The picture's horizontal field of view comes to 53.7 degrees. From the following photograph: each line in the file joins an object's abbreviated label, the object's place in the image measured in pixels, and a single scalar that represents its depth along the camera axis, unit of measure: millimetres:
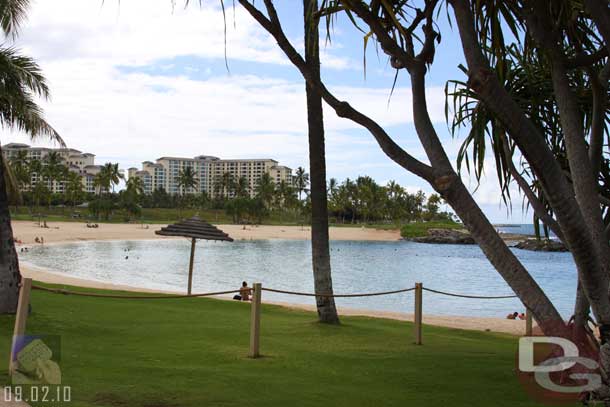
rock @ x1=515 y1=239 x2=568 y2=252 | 88000
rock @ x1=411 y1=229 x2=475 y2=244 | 106500
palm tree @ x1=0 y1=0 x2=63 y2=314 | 9062
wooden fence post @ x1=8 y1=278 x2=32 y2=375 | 5855
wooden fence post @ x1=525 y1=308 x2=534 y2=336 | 10305
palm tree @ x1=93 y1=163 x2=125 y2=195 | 105000
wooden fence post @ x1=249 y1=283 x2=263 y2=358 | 7426
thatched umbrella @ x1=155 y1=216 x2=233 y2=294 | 15350
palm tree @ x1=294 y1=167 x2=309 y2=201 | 139725
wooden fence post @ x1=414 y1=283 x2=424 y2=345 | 9109
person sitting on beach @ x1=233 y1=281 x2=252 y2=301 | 17389
